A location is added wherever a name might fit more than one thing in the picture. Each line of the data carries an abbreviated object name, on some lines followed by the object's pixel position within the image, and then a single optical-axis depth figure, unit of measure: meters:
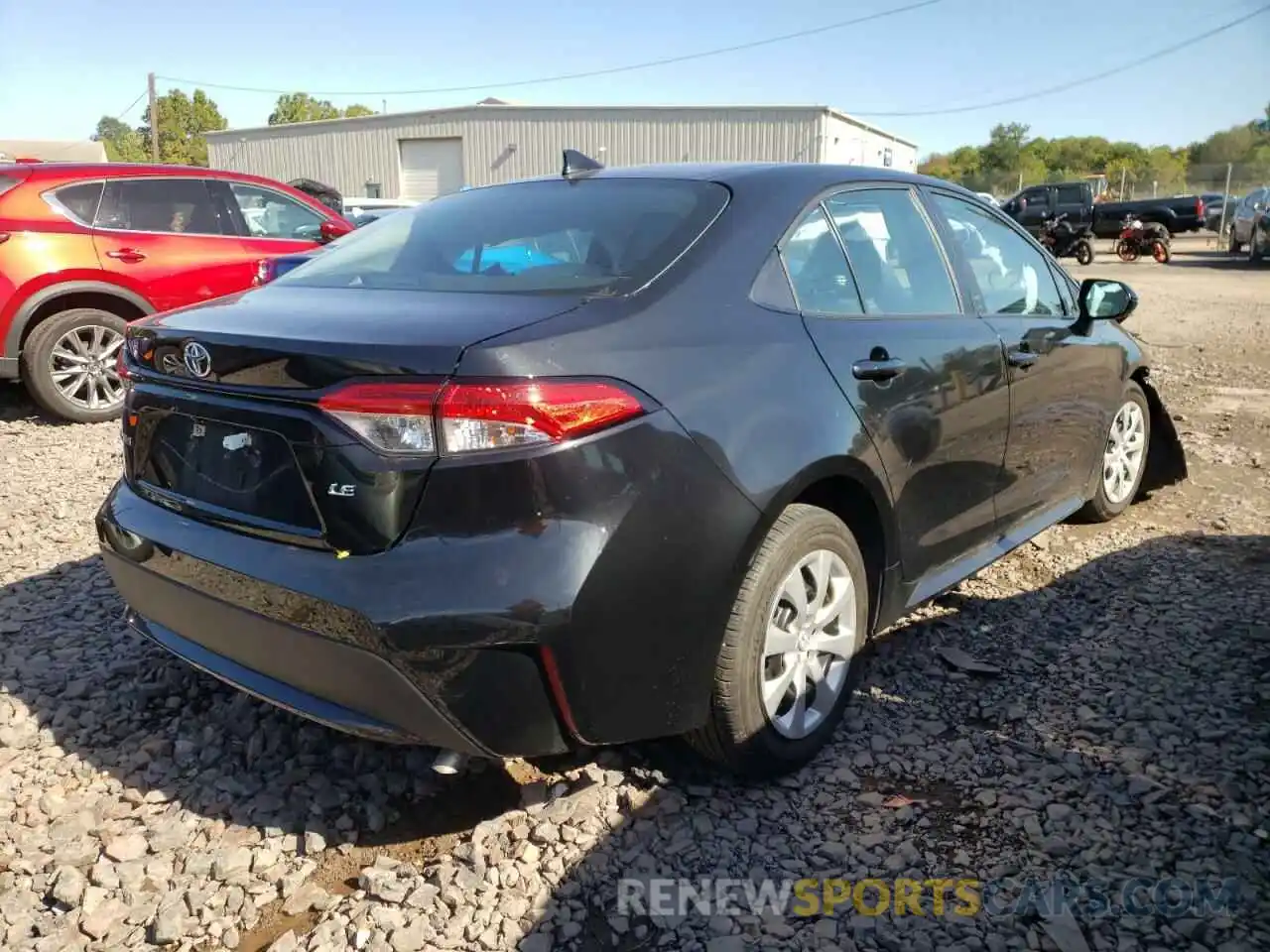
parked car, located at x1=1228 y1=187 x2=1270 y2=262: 22.14
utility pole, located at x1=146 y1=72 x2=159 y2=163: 39.38
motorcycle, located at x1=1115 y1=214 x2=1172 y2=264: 23.11
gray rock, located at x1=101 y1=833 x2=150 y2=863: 2.43
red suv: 6.42
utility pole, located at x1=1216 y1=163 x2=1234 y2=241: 30.91
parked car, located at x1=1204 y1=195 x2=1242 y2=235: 33.62
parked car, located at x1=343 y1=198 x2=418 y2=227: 16.67
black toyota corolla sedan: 2.02
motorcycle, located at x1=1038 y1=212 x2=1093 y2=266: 22.30
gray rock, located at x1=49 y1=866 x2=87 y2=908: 2.29
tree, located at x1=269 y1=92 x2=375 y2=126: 86.94
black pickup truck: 26.31
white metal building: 32.09
